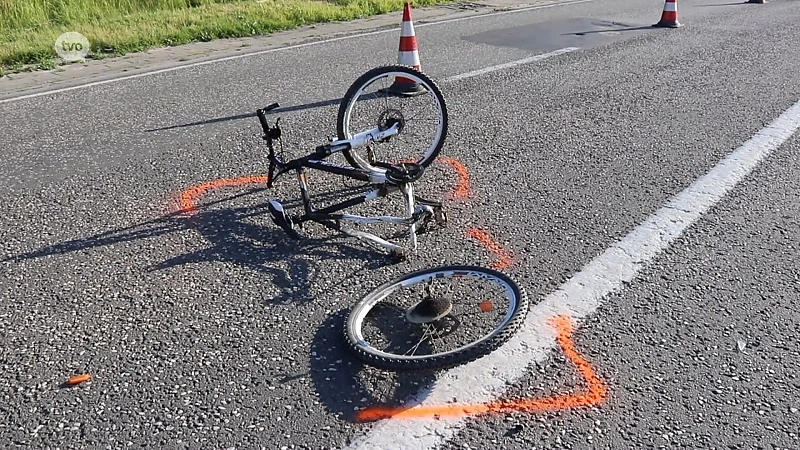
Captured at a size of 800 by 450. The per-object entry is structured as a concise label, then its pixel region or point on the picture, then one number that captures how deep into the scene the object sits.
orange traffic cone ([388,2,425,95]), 7.46
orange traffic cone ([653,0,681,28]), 11.70
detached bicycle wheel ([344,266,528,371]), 3.02
